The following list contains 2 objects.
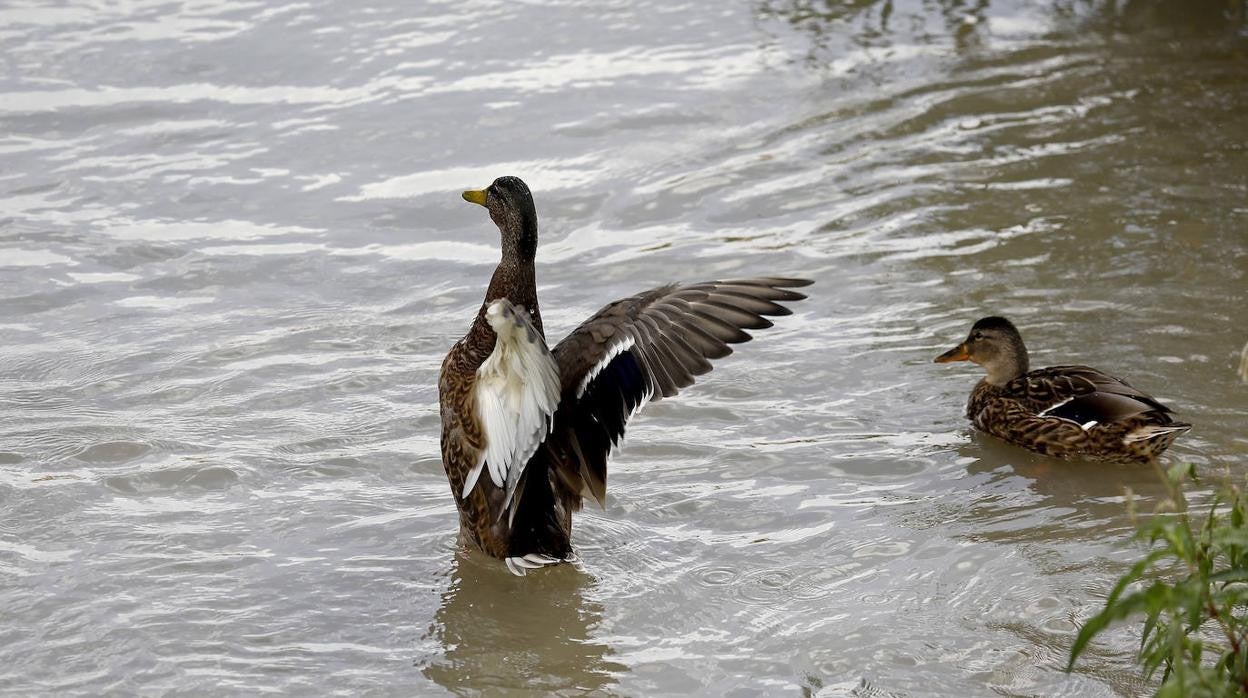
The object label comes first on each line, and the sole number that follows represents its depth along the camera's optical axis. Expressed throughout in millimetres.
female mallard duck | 12008
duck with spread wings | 9875
